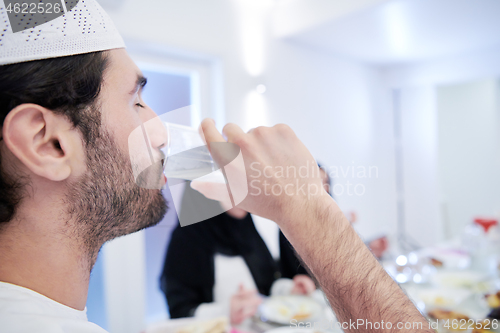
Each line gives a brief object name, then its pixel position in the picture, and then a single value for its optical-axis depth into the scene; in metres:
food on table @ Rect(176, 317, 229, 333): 0.83
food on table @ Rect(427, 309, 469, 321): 0.96
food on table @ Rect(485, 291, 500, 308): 1.06
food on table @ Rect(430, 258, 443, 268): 1.59
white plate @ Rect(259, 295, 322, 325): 0.96
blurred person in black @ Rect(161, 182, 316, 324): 1.33
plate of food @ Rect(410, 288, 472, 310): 1.13
